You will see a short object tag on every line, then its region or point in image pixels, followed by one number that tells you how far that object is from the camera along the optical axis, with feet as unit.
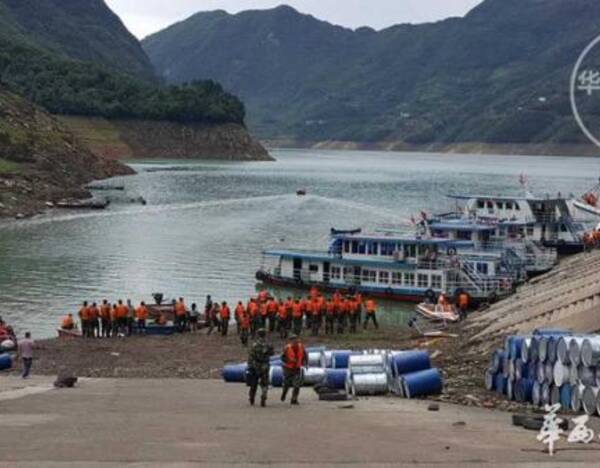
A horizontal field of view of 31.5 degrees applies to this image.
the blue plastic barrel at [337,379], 91.35
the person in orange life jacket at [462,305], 170.30
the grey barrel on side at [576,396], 73.26
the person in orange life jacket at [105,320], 144.66
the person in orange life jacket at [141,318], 147.84
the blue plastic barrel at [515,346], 81.56
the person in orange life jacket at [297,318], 143.28
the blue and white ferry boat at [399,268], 203.51
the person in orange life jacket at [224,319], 147.13
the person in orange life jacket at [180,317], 150.61
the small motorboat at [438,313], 164.25
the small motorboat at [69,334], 143.74
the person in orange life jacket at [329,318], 147.95
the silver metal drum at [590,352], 70.95
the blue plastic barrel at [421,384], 84.99
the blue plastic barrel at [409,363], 87.30
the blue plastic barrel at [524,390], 79.71
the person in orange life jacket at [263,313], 142.28
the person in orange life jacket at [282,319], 143.31
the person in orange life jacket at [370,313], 155.66
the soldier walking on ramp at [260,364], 76.48
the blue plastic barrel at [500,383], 84.17
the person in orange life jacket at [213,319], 152.15
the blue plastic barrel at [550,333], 78.48
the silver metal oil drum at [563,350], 73.72
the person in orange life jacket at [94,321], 143.50
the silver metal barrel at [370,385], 87.45
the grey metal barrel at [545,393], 76.69
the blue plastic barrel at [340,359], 95.79
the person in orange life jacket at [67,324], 147.33
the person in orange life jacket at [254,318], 140.46
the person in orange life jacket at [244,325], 138.46
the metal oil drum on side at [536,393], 77.97
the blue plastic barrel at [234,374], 101.68
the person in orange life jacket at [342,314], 149.28
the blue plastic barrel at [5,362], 114.42
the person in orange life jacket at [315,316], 146.20
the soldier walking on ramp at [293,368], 77.05
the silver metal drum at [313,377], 93.61
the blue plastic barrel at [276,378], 92.53
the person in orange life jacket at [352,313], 150.46
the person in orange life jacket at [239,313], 140.36
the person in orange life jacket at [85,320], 142.51
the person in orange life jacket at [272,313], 143.74
